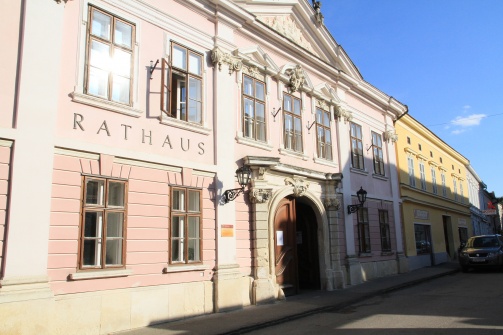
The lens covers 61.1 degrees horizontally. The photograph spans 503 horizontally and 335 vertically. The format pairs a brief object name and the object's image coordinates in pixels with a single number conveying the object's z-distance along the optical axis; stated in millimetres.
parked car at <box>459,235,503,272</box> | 18188
